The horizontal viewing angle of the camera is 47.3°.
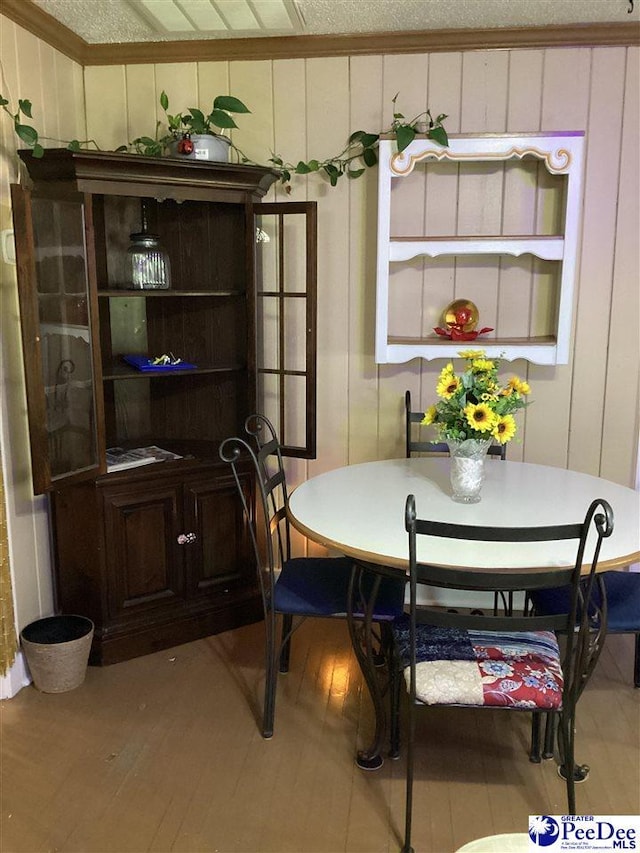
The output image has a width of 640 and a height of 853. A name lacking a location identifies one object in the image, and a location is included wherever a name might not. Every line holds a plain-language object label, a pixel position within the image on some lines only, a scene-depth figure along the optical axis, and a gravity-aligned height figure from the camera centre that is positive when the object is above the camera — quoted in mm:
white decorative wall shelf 2803 +234
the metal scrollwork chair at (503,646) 1712 -928
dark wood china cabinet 2502 -266
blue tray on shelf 2861 -251
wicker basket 2545 -1227
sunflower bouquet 2195 -307
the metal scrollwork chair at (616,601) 2162 -916
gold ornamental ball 3010 -59
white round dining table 1915 -639
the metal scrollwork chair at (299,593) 2270 -928
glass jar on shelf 2896 +153
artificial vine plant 2734 +641
